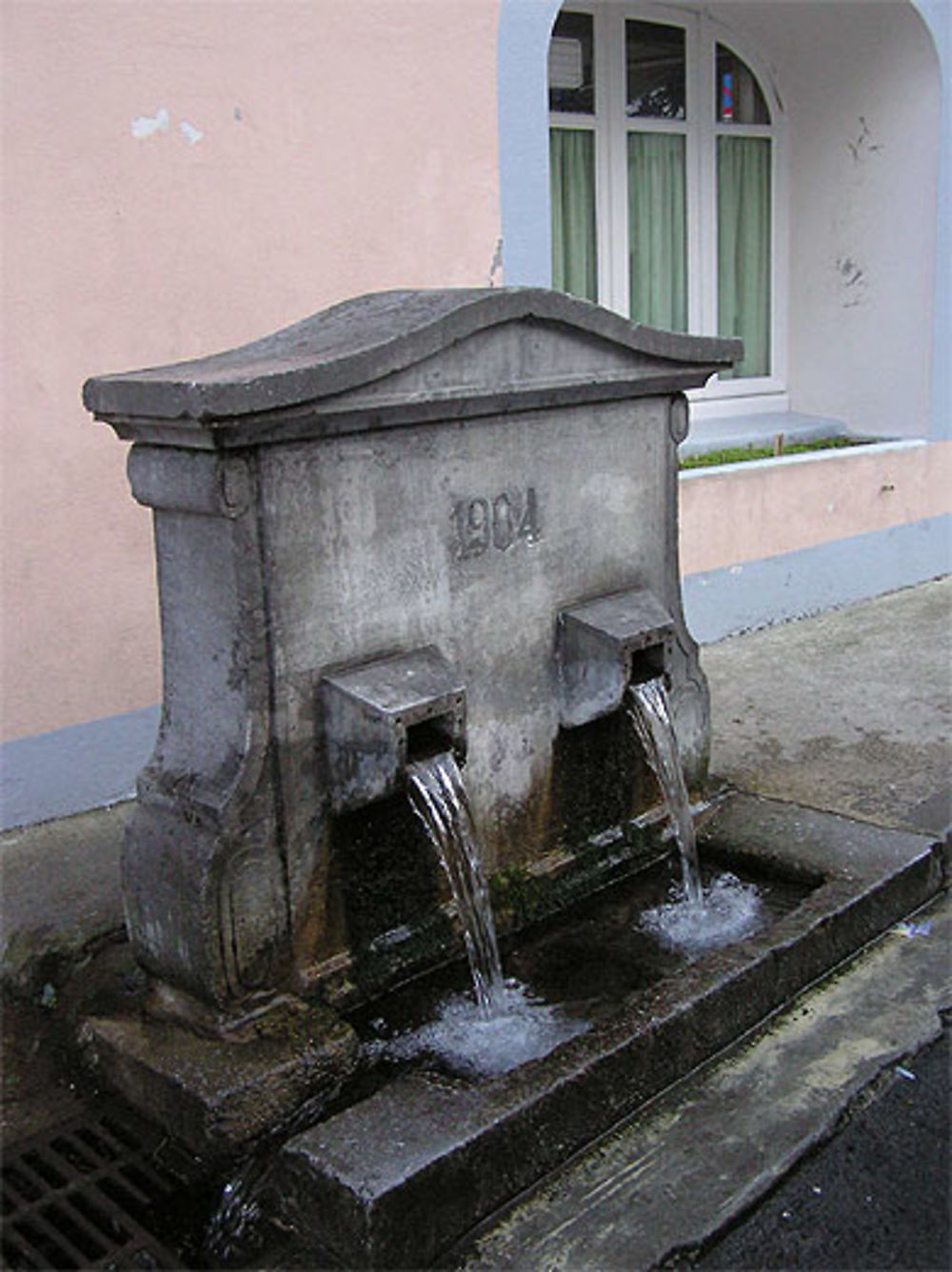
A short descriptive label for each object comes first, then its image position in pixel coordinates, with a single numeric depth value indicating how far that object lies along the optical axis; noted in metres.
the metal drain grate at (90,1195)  2.67
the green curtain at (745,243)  8.34
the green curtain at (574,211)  7.45
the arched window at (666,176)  7.48
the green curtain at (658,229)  7.86
